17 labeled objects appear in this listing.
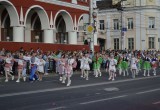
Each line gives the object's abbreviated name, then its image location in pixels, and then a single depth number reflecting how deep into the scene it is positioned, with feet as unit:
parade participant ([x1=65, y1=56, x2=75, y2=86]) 69.36
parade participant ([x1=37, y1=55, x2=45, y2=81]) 75.74
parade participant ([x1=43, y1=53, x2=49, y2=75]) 90.81
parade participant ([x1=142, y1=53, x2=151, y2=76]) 96.13
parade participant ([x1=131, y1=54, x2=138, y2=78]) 89.59
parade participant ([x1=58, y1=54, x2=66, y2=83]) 71.72
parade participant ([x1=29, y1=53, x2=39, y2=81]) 74.44
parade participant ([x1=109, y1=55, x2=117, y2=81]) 82.12
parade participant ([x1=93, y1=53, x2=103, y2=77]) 90.27
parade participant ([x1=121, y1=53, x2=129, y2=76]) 96.27
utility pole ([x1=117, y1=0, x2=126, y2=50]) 202.74
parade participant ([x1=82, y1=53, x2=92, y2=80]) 83.73
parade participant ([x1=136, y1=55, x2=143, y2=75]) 99.19
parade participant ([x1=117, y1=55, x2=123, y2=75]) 96.53
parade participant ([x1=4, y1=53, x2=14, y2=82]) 74.45
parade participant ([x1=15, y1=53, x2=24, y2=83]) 73.92
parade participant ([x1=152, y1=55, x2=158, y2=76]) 97.78
